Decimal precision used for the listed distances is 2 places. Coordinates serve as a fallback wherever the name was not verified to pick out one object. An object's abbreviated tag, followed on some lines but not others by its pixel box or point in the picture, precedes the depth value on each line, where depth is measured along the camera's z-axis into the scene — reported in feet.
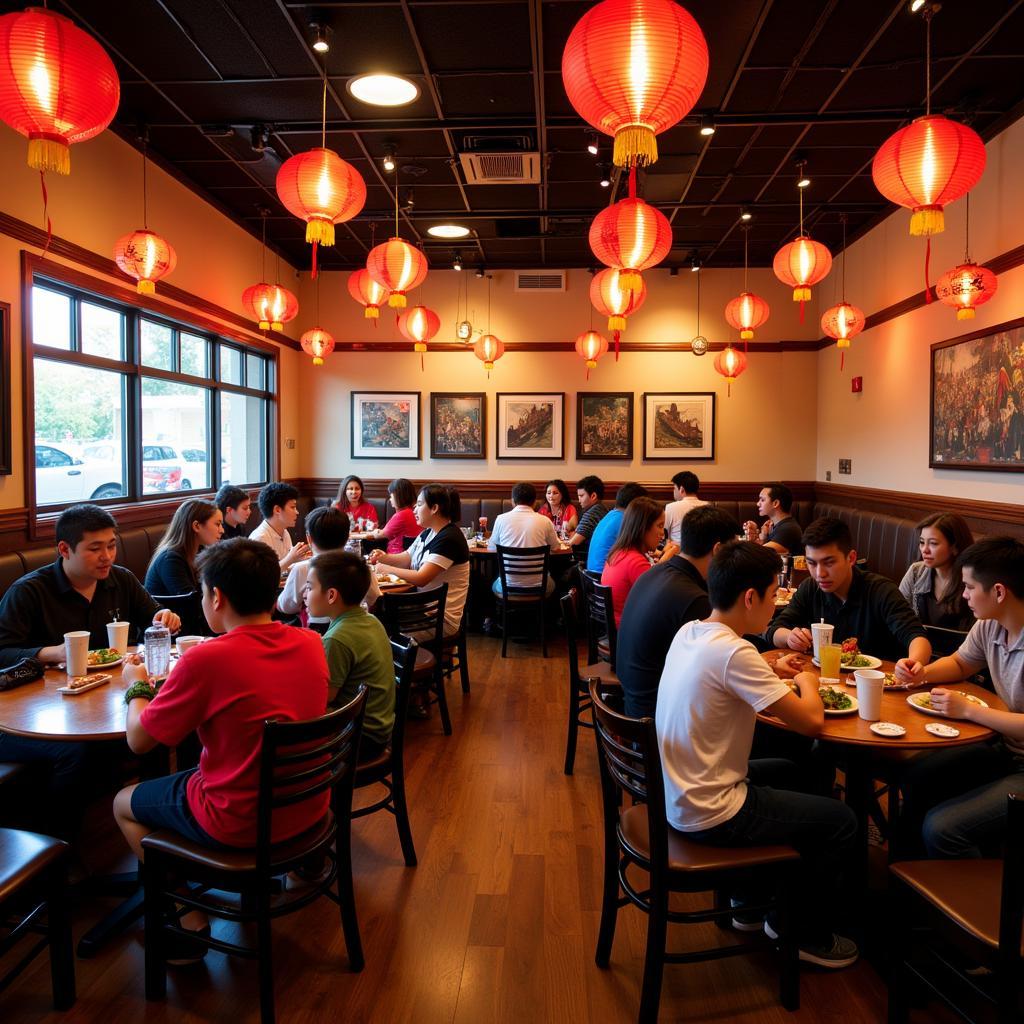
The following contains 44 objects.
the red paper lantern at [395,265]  15.92
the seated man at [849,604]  9.34
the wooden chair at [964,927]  5.12
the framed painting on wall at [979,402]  15.15
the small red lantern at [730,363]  25.49
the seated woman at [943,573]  11.36
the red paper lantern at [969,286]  14.47
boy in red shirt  6.13
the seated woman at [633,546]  12.11
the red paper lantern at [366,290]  18.75
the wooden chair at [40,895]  5.94
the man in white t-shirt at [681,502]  20.02
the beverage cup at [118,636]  8.67
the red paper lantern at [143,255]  14.57
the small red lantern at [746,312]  21.72
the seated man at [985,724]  6.88
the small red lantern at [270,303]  20.92
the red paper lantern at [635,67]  7.83
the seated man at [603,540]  16.05
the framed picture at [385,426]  29.76
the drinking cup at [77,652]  7.92
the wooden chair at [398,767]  8.36
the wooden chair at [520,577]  18.79
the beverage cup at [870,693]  7.13
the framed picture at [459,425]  29.58
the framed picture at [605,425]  29.27
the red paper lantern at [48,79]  8.21
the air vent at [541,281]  29.17
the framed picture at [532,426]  29.48
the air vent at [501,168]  17.97
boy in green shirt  8.02
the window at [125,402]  15.64
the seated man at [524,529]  18.72
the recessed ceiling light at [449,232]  24.02
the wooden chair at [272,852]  6.14
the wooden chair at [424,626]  12.23
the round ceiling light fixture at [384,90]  14.46
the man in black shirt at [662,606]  8.60
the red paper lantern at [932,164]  10.57
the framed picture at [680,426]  29.14
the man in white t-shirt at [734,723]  6.36
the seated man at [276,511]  15.56
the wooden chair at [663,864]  6.13
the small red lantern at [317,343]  24.27
